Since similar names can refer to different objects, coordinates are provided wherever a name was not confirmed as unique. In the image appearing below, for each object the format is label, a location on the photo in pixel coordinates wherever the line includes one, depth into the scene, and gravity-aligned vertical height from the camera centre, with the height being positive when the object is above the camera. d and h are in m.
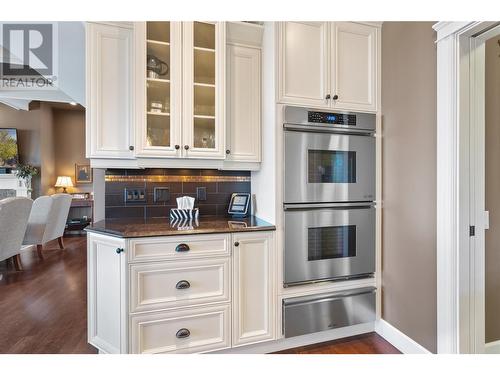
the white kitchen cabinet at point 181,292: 1.65 -0.64
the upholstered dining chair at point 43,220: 4.38 -0.50
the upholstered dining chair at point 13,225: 3.41 -0.46
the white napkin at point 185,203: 2.18 -0.11
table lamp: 6.57 +0.17
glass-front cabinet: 1.89 +0.70
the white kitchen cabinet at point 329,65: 1.94 +0.89
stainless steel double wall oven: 1.93 -0.04
